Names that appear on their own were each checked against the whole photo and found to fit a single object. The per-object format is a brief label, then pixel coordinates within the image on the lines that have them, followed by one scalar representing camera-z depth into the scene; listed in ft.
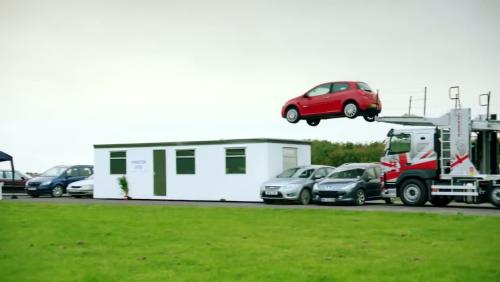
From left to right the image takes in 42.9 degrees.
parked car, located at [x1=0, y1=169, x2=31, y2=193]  116.16
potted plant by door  105.50
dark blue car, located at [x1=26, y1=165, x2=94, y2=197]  110.01
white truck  71.46
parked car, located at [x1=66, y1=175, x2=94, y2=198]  109.44
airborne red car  55.31
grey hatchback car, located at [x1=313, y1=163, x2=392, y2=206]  78.02
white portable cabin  93.50
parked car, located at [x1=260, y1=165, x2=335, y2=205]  81.56
